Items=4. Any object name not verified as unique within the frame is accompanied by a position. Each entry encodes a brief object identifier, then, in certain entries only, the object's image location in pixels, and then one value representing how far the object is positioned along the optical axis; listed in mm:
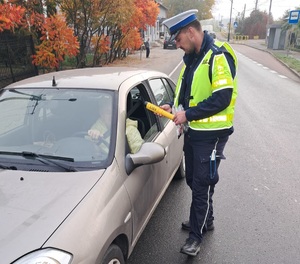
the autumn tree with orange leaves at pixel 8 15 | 6977
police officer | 2457
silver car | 1659
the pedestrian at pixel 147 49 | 26281
